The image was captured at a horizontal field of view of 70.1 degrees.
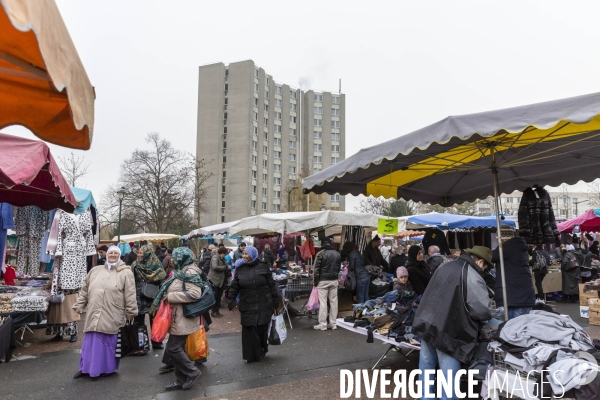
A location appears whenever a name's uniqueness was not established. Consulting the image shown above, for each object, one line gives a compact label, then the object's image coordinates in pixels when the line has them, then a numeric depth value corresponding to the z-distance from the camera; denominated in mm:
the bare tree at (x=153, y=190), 39938
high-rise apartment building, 71875
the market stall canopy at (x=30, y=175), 4598
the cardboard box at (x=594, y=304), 9695
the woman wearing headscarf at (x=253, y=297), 6684
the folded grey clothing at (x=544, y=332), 3838
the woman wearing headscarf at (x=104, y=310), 6008
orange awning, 1500
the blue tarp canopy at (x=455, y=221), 13891
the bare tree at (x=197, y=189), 42672
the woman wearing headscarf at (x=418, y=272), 6812
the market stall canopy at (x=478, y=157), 3664
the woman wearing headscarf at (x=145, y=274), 7266
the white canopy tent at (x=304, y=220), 10664
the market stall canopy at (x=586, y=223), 12500
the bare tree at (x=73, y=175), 27594
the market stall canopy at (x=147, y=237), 25292
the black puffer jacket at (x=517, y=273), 5523
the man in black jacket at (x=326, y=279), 9398
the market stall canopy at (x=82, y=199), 8633
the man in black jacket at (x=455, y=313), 4117
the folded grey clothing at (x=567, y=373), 3363
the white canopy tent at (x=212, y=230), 16953
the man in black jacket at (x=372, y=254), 11156
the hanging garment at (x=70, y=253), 7980
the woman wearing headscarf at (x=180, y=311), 5648
